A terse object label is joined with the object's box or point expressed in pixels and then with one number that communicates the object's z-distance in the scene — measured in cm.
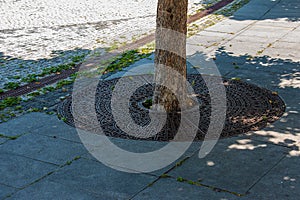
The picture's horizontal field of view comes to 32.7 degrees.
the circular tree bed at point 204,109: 733
